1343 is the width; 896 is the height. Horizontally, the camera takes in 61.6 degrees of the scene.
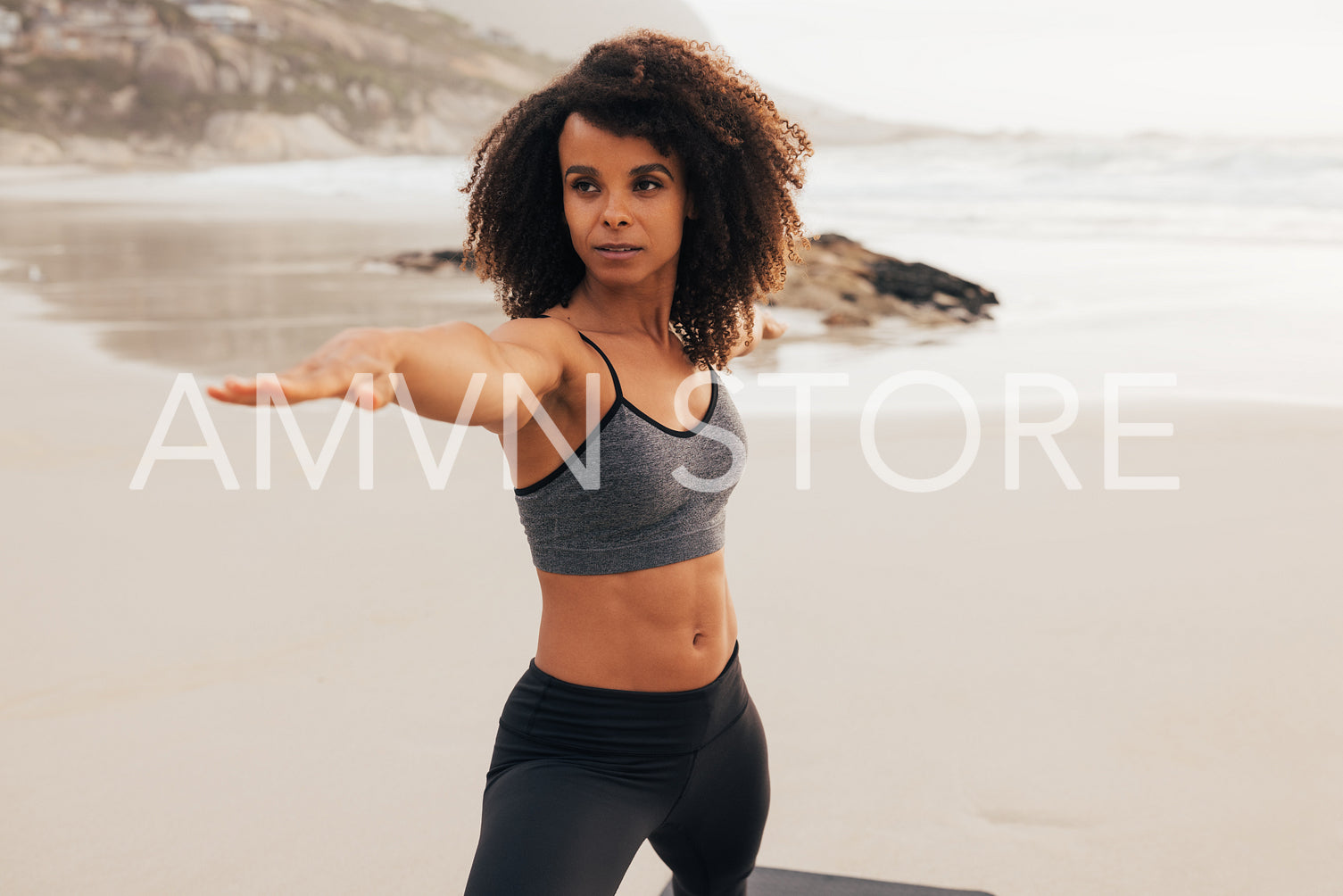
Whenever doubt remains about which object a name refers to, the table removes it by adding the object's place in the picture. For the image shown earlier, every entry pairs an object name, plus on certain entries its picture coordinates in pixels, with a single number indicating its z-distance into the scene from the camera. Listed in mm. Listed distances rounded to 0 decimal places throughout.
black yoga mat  2707
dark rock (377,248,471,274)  13500
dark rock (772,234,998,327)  10203
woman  1743
